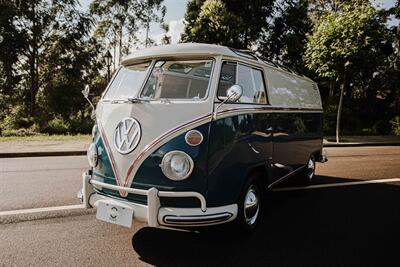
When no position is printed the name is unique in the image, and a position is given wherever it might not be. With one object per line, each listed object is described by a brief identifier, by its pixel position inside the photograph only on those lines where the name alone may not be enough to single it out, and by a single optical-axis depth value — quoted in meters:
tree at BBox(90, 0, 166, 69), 23.23
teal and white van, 3.55
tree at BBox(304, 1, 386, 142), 14.35
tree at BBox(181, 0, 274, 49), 18.55
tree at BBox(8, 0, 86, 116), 19.61
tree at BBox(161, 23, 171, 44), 26.00
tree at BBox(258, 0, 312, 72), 22.00
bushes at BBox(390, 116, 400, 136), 21.30
